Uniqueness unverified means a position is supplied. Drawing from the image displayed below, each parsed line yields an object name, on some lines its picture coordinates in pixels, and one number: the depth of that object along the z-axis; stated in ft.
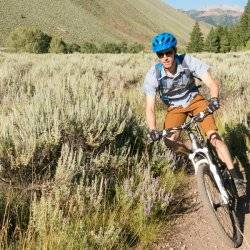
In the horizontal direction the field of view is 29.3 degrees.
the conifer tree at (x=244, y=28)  259.19
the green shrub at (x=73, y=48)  257.96
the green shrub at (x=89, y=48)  252.42
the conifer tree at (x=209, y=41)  266.61
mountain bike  15.39
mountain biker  17.02
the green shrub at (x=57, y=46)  246.68
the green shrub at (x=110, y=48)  267.59
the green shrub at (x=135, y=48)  279.28
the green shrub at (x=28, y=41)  253.03
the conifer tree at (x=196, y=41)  284.20
